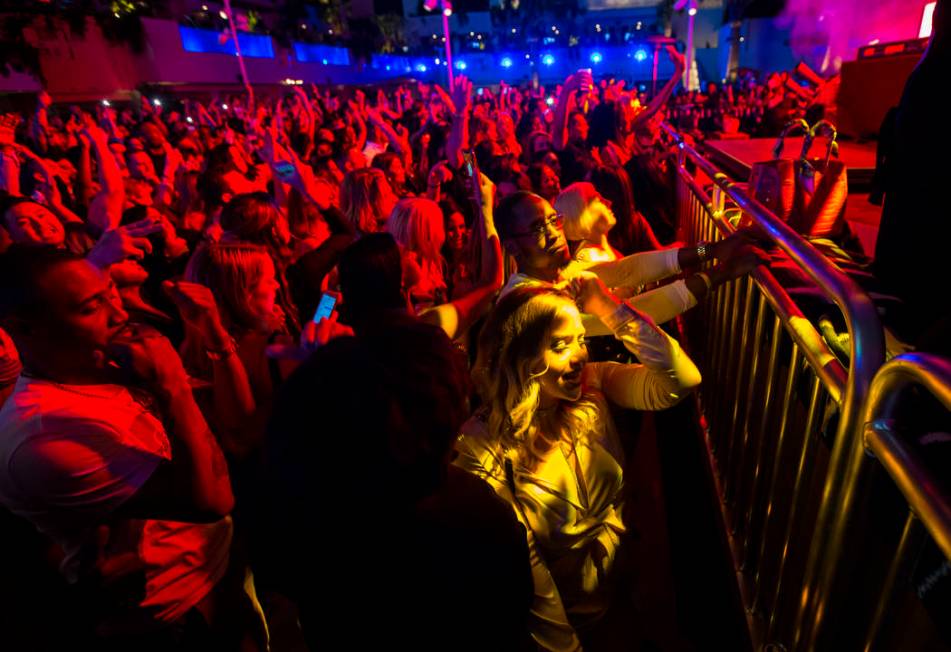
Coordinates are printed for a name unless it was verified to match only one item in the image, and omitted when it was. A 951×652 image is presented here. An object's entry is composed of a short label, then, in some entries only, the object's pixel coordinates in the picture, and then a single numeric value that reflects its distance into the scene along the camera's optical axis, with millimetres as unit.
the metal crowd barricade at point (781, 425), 1200
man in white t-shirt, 1426
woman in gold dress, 1848
